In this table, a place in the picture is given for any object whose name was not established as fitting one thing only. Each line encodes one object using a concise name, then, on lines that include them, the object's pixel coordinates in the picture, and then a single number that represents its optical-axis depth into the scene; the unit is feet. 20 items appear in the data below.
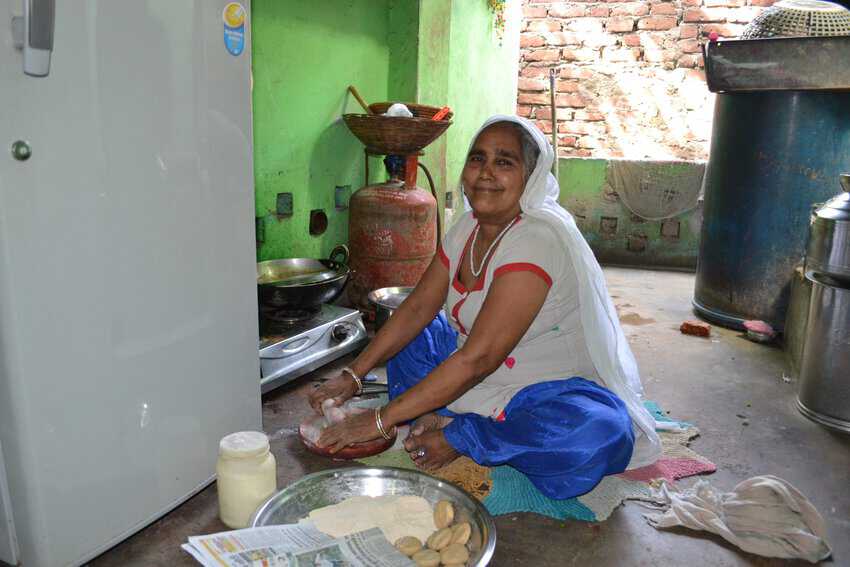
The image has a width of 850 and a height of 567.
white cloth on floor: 5.36
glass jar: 5.27
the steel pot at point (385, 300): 9.43
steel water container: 7.67
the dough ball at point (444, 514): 4.98
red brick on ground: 11.66
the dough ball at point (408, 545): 4.66
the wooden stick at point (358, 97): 11.49
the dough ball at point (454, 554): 4.54
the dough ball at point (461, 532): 4.75
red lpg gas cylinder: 11.04
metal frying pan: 8.01
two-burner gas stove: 7.95
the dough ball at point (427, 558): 4.53
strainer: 10.50
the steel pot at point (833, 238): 7.54
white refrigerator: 4.11
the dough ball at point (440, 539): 4.69
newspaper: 4.42
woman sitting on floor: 5.66
